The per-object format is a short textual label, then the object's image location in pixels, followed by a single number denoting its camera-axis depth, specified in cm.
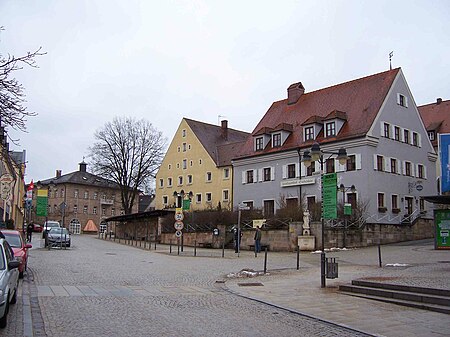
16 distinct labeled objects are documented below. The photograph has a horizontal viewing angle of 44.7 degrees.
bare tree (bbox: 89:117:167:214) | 6819
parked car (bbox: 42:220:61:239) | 6011
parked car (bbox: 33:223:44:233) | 8351
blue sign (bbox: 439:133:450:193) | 2697
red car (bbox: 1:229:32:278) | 1803
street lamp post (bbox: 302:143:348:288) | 1686
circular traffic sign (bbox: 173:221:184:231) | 3232
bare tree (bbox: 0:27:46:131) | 1453
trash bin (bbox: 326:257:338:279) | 1675
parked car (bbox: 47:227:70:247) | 3803
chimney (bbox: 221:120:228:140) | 7062
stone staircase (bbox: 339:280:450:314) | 1273
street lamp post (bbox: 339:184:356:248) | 3576
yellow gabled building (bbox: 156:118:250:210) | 6266
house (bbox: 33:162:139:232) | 9719
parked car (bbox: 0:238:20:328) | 940
